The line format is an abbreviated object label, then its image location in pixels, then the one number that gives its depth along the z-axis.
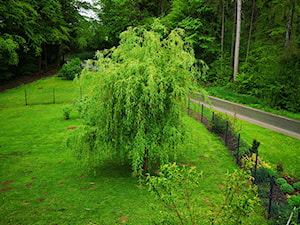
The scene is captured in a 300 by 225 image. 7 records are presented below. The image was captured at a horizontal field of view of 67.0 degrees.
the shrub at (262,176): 7.41
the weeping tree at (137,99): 7.40
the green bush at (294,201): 6.81
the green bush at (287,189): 7.84
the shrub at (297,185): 8.20
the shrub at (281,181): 8.23
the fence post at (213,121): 14.58
